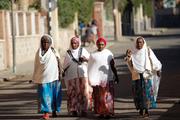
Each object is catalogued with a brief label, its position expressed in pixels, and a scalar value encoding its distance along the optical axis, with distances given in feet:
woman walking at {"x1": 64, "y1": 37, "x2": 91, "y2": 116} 47.09
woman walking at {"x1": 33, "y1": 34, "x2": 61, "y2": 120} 45.91
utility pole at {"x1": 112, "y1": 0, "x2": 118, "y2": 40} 170.81
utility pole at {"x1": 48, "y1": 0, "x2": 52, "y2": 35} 84.53
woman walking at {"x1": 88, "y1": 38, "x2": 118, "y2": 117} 45.80
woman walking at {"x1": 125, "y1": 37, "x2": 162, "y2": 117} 45.78
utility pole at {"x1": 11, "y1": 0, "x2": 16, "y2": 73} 88.58
